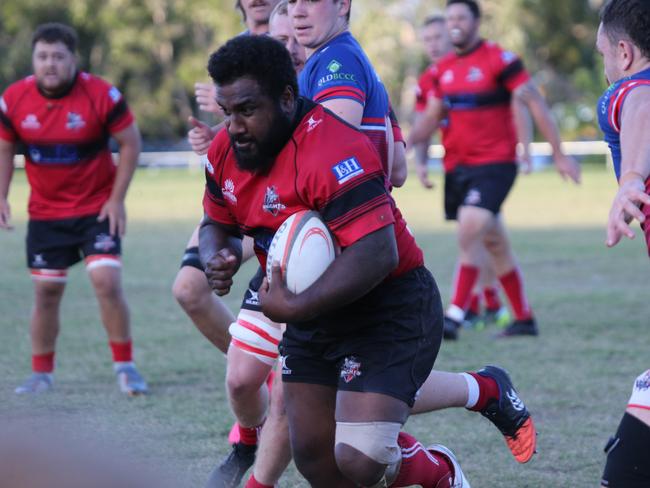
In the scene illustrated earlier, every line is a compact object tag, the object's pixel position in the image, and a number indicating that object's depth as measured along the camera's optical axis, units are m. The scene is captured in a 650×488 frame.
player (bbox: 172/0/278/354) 9.75
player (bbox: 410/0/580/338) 16.48
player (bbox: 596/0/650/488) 5.94
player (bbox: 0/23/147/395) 12.82
